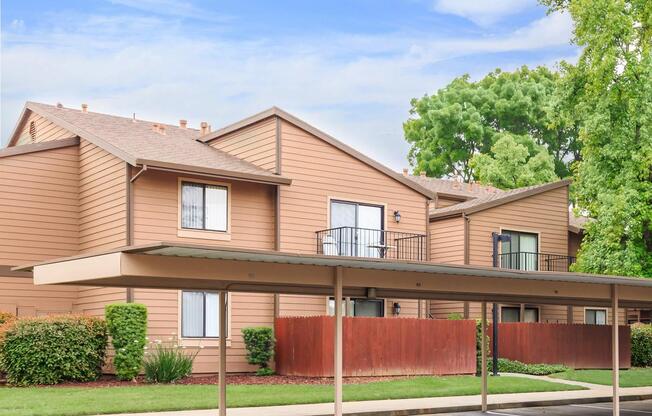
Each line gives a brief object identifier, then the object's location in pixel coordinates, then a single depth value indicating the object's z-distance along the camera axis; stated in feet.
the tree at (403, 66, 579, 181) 206.59
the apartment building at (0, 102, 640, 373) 89.92
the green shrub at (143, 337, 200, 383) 83.25
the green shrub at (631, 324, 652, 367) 120.47
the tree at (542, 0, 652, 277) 107.24
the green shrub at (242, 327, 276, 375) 93.20
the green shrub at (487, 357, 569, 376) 99.86
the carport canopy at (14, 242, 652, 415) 40.75
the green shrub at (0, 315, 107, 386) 76.23
